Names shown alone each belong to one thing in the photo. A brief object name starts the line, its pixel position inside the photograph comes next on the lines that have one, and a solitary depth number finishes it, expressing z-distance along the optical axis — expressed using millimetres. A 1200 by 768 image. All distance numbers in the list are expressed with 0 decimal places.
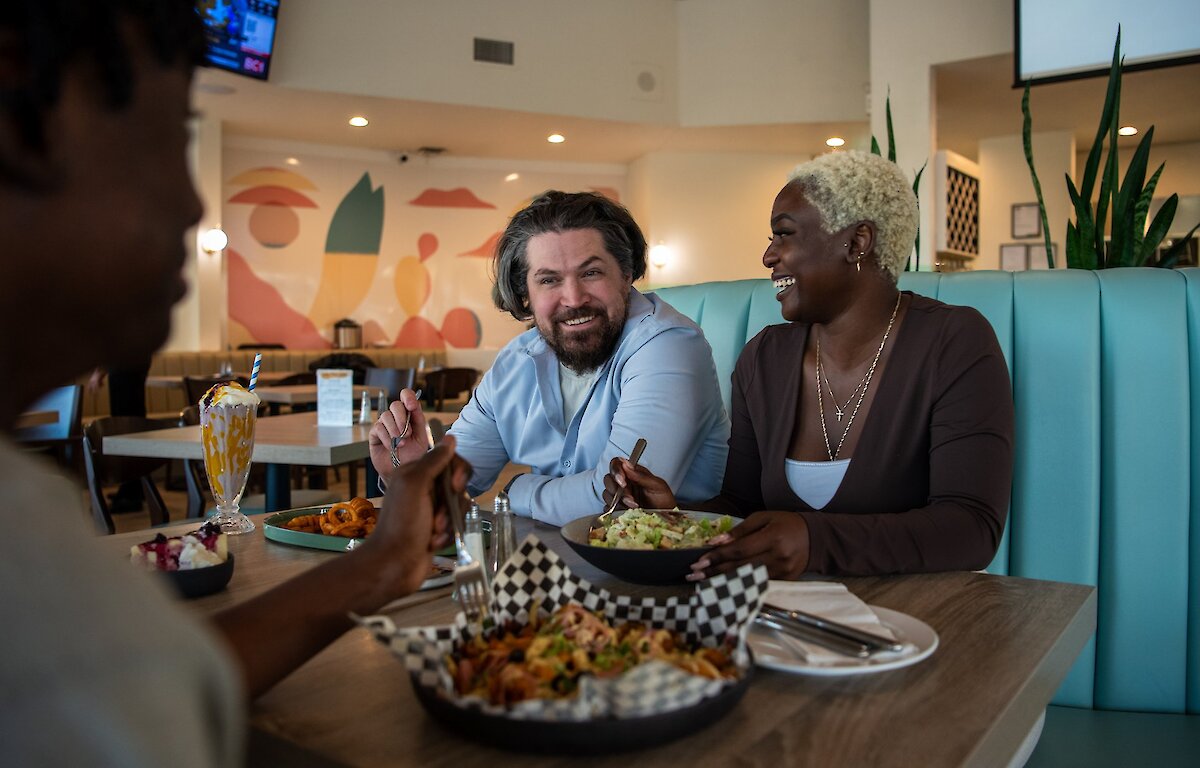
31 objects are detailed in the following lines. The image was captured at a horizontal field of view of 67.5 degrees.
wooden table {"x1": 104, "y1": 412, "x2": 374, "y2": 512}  2684
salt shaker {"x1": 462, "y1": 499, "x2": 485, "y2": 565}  949
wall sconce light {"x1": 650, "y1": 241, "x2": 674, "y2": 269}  10227
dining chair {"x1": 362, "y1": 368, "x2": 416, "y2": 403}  4965
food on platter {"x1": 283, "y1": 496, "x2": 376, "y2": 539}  1396
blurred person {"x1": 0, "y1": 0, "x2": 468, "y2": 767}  341
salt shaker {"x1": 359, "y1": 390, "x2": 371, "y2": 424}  3352
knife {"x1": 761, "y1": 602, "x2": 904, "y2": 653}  867
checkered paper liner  628
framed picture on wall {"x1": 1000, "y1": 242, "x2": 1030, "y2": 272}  9242
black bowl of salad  1088
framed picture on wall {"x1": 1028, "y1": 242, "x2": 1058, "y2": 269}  9125
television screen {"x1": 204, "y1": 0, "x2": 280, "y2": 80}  6621
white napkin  854
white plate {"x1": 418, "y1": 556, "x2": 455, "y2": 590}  1133
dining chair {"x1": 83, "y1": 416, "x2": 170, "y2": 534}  2732
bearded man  1812
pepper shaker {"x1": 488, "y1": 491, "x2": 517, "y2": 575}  1152
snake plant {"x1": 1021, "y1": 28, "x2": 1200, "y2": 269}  2342
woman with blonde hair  1439
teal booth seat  1688
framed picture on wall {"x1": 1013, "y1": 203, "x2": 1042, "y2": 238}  9203
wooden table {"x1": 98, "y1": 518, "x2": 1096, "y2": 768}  664
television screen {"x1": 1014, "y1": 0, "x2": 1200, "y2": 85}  5645
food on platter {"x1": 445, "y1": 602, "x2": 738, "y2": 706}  697
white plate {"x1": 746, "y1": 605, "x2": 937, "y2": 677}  821
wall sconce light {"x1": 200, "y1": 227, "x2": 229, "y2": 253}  8602
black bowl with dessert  1086
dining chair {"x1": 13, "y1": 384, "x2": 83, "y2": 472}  4098
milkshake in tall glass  1514
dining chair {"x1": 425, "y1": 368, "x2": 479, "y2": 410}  6492
